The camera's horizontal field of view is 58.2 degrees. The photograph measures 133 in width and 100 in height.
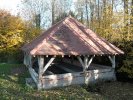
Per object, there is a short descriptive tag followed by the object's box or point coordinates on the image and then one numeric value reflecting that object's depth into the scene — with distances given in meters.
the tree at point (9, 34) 14.49
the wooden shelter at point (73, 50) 7.59
